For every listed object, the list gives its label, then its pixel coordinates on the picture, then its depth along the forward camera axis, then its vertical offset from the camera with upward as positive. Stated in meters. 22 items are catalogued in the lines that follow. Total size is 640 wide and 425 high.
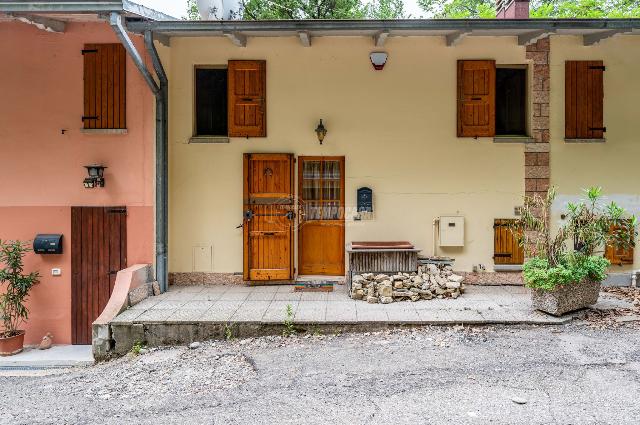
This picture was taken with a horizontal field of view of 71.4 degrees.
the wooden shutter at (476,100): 7.67 +1.88
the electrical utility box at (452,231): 7.72 -0.38
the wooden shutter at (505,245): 7.79 -0.63
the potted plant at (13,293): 6.93 -1.35
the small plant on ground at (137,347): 5.70 -1.79
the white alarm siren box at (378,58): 7.39 +2.52
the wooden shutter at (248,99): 7.75 +1.91
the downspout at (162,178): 7.42 +0.52
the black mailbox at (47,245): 7.33 -0.59
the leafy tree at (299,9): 15.78 +7.17
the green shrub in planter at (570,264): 5.87 -0.75
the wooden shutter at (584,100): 7.63 +1.87
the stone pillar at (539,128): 7.64 +1.40
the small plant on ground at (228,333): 5.82 -1.63
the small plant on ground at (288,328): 5.80 -1.56
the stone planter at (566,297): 5.89 -1.20
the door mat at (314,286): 7.46 -1.33
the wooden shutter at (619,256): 7.67 -0.82
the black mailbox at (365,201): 7.72 +0.14
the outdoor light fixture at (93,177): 7.27 +0.52
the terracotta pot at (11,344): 6.79 -2.09
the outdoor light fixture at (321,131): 7.63 +1.34
